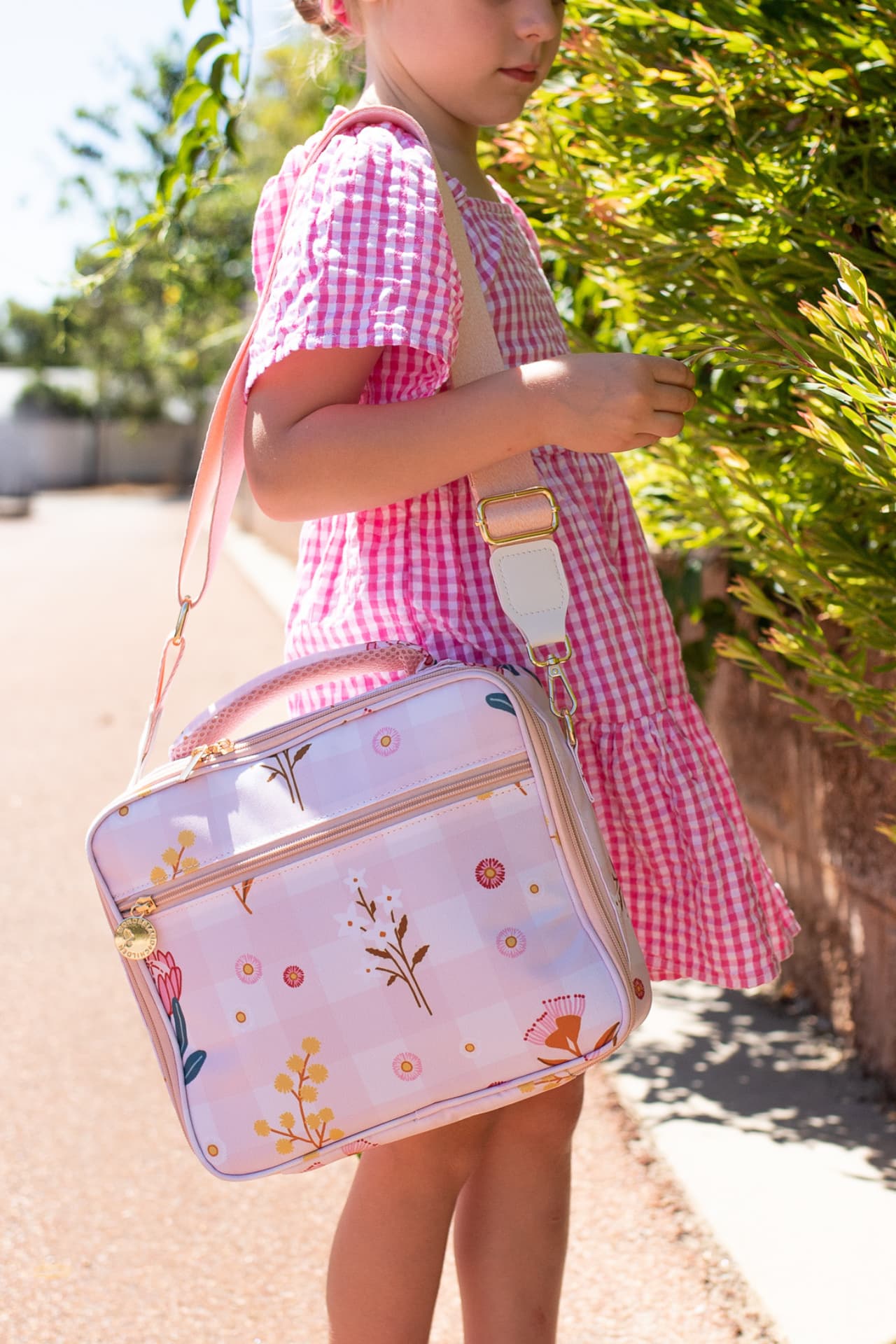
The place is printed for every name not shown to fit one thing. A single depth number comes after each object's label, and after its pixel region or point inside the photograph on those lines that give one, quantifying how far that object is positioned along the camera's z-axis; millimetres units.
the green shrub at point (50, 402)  43281
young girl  1269
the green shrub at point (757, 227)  1480
